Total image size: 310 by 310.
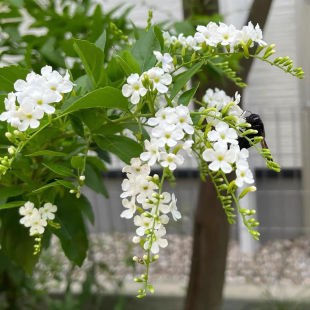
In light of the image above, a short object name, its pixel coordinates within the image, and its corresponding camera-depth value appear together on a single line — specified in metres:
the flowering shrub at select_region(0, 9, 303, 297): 0.42
